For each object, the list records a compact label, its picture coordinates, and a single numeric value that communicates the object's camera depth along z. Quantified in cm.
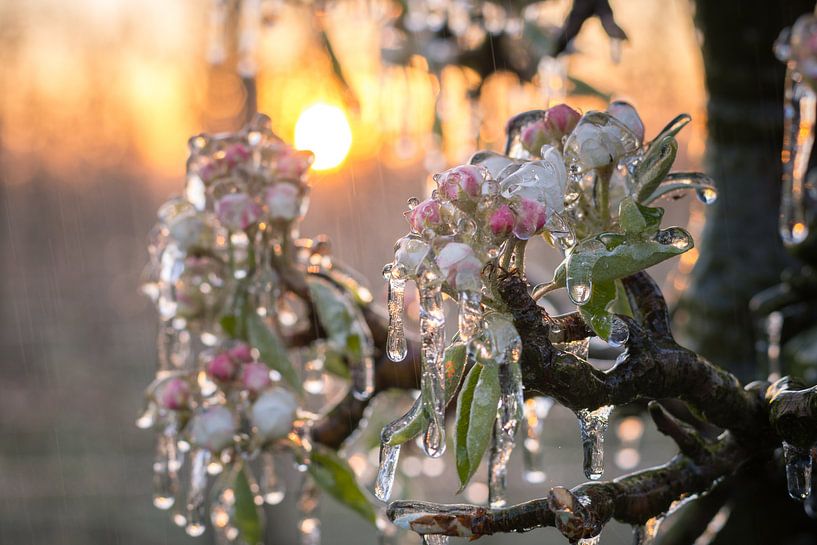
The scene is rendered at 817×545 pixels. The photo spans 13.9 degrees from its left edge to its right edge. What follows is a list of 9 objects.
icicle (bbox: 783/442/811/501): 85
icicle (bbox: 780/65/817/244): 103
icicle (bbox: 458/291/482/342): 81
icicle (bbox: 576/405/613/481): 84
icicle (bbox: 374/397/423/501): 83
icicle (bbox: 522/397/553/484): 99
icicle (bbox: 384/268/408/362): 83
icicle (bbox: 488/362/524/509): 81
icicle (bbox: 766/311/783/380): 103
